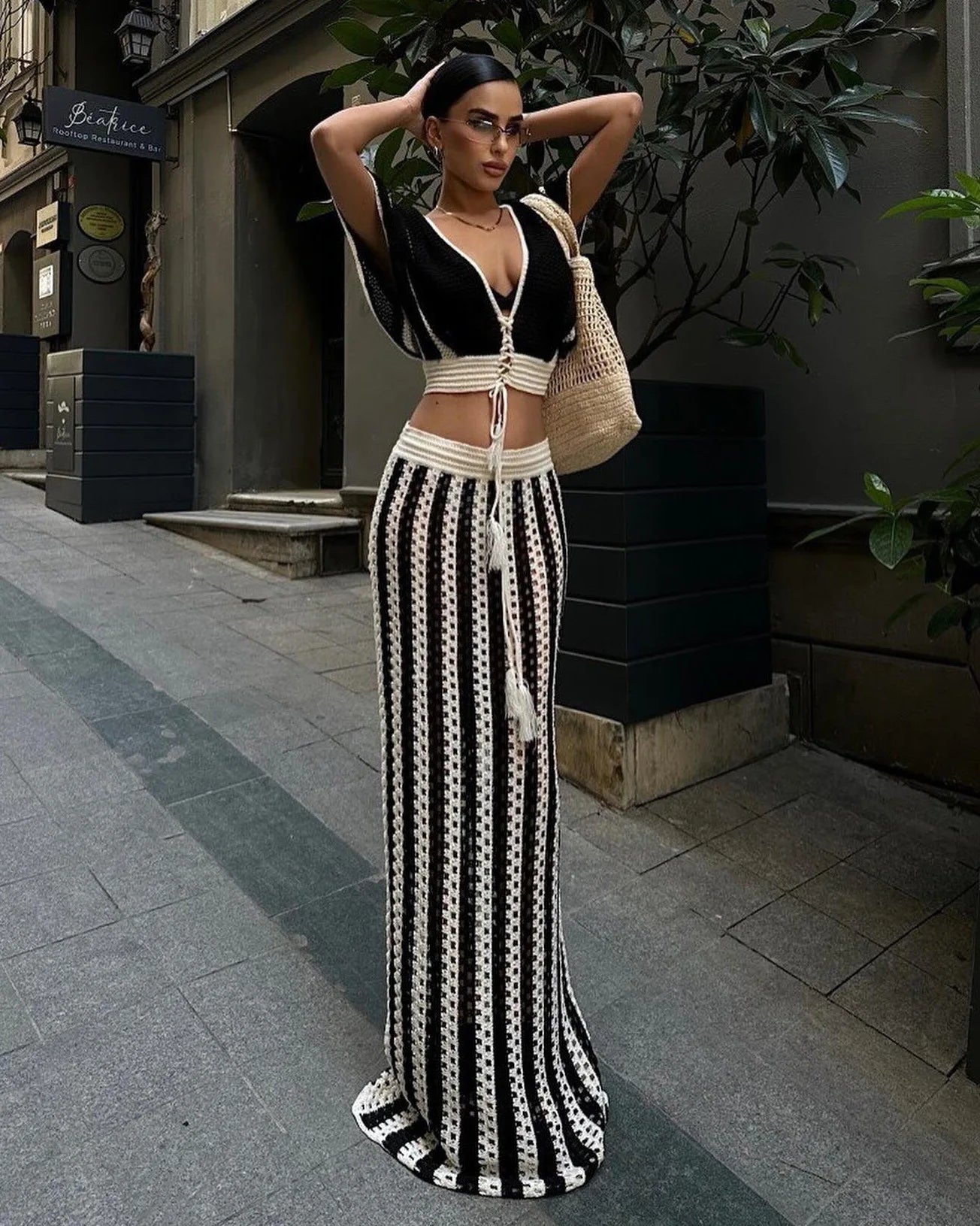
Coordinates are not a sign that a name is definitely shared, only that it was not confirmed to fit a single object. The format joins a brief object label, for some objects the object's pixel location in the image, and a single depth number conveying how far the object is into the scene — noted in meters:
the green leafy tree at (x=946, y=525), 2.01
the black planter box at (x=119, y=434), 8.13
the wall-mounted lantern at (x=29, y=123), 10.91
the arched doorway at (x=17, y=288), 13.86
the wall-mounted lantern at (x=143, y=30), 9.21
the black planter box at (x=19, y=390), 12.60
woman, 1.60
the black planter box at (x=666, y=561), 3.16
